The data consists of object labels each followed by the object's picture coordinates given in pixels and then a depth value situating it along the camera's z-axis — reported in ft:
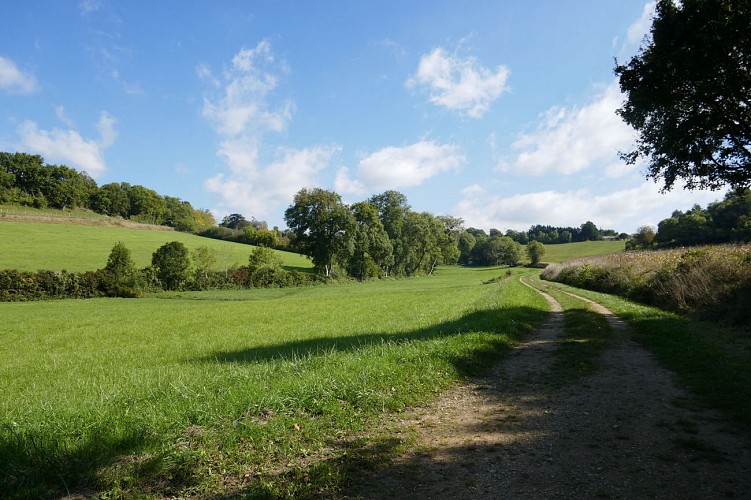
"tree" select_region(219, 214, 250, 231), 582.47
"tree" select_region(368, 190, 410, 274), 322.96
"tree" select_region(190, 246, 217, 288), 185.47
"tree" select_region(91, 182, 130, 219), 388.57
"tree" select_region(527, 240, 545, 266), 403.54
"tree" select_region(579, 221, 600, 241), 525.75
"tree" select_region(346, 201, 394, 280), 254.88
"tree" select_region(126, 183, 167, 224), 429.79
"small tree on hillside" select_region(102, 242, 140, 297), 152.66
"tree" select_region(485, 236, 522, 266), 445.78
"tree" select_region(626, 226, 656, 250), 255.93
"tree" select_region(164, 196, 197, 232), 447.34
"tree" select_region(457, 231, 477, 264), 495.82
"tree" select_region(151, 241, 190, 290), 177.06
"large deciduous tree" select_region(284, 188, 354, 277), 239.91
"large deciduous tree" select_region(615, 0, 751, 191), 36.94
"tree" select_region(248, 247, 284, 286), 203.62
